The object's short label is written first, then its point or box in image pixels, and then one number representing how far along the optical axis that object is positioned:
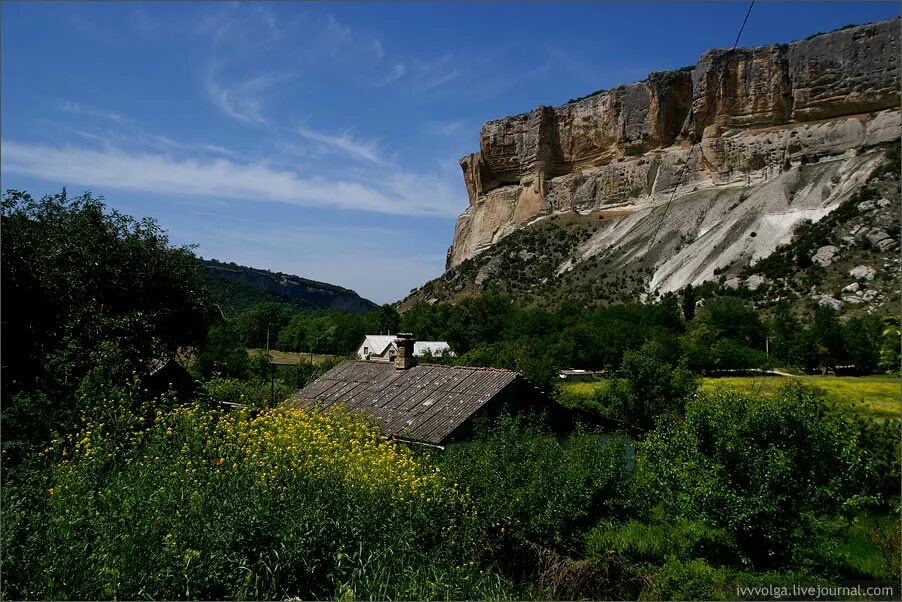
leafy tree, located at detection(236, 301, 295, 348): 81.31
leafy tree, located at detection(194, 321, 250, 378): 33.00
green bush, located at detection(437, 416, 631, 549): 8.98
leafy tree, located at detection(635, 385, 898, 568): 9.40
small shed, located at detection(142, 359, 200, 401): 16.83
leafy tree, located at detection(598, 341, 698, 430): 23.84
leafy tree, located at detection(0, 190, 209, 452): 12.77
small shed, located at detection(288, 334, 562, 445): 13.87
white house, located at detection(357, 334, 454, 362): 53.12
